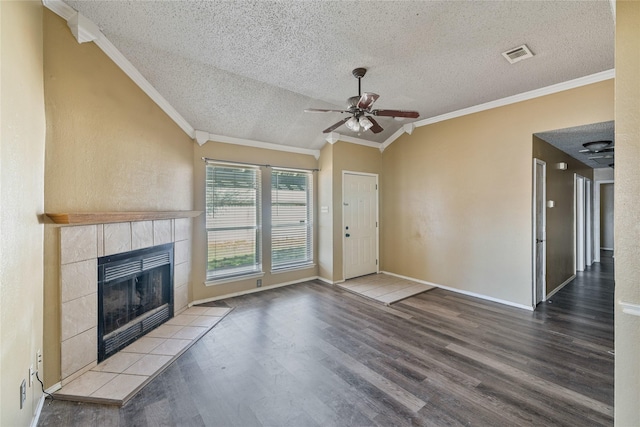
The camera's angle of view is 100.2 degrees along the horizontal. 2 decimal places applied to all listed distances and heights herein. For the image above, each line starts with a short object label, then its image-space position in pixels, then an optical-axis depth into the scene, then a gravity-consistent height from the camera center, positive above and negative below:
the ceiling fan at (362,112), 2.72 +1.08
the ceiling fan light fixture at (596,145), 3.81 +0.96
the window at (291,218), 4.93 -0.09
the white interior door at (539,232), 3.81 -0.31
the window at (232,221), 4.29 -0.11
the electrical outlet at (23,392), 1.66 -1.11
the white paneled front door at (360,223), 5.30 -0.22
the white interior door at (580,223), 5.65 -0.27
